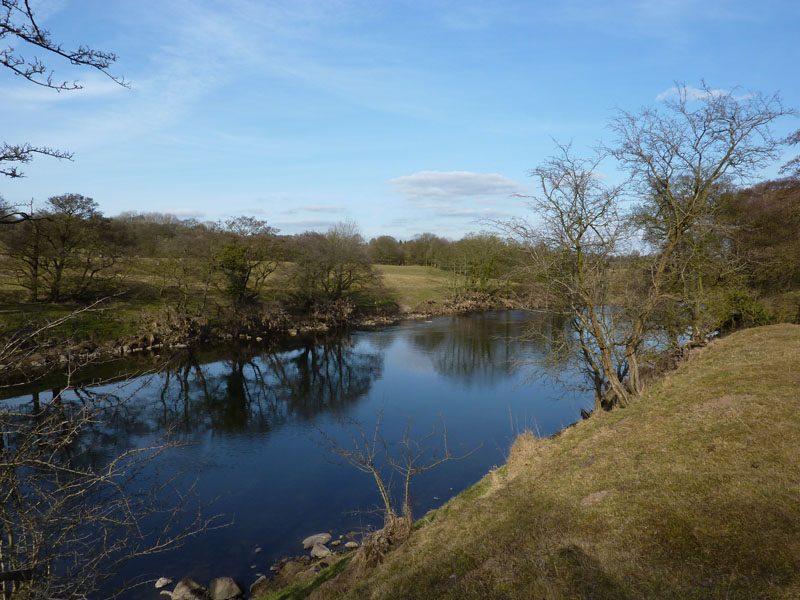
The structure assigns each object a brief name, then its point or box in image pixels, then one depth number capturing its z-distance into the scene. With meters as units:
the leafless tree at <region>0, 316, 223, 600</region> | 4.51
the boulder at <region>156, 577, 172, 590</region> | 10.06
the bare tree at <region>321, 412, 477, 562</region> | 9.35
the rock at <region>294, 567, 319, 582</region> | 9.75
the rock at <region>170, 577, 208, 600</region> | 9.55
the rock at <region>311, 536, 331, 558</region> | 11.05
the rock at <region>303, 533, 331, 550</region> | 11.51
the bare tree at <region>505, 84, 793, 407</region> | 12.83
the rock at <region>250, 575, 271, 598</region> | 9.74
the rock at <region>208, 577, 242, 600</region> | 9.65
